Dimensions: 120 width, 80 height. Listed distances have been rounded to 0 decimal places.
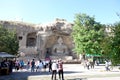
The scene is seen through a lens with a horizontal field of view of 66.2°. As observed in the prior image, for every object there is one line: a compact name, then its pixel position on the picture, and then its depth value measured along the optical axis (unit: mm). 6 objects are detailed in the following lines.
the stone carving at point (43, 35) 22330
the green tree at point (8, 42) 14215
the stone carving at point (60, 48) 24092
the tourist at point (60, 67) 7257
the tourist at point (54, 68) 7317
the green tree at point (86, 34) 17719
